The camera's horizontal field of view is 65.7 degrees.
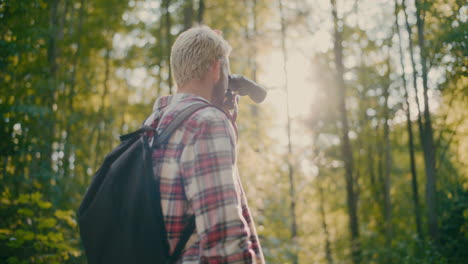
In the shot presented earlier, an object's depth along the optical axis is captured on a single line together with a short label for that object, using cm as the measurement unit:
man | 124
